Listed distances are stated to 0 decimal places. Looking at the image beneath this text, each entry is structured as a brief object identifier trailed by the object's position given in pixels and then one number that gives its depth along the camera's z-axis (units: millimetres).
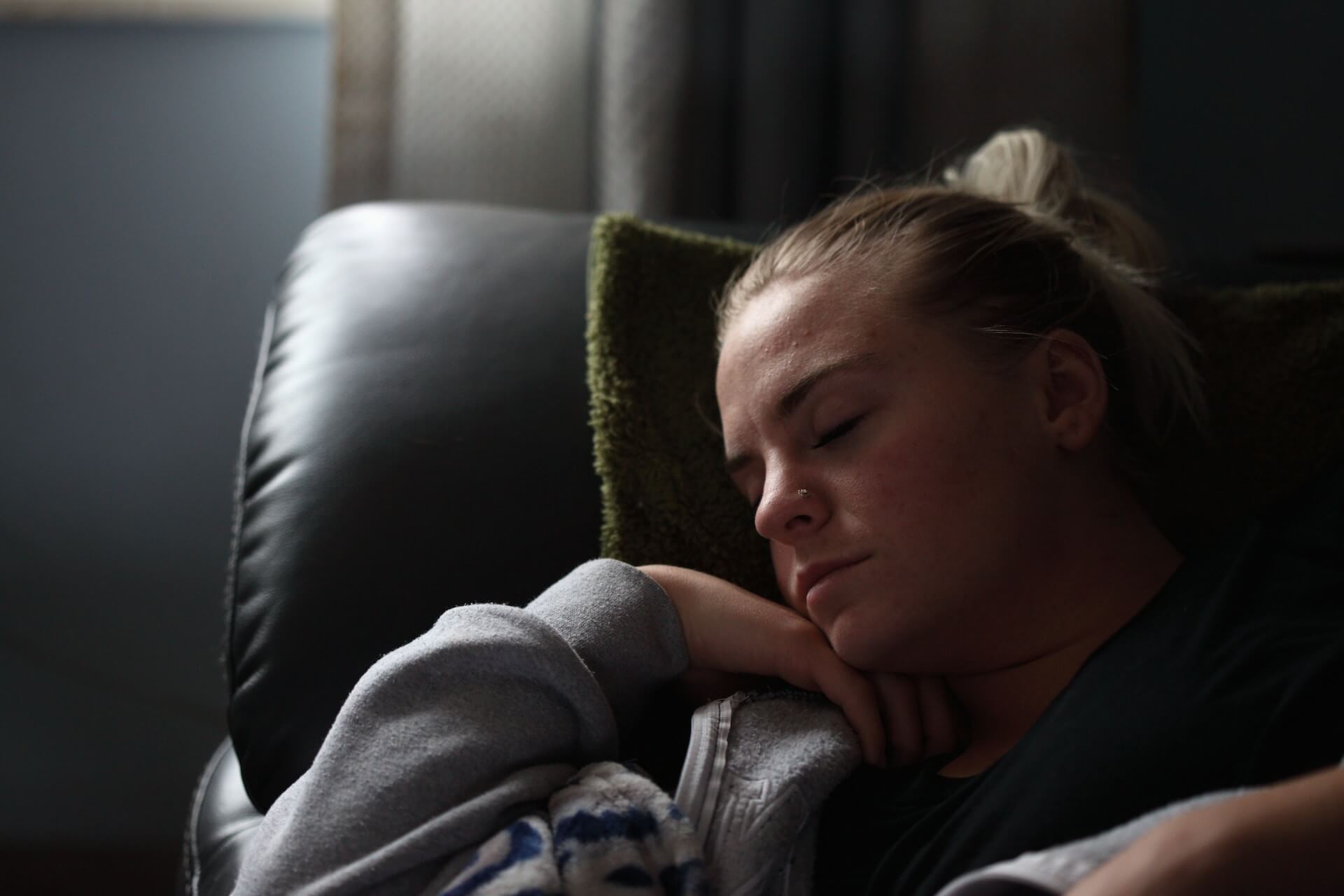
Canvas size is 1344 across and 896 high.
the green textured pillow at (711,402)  886
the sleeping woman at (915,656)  606
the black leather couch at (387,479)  807
